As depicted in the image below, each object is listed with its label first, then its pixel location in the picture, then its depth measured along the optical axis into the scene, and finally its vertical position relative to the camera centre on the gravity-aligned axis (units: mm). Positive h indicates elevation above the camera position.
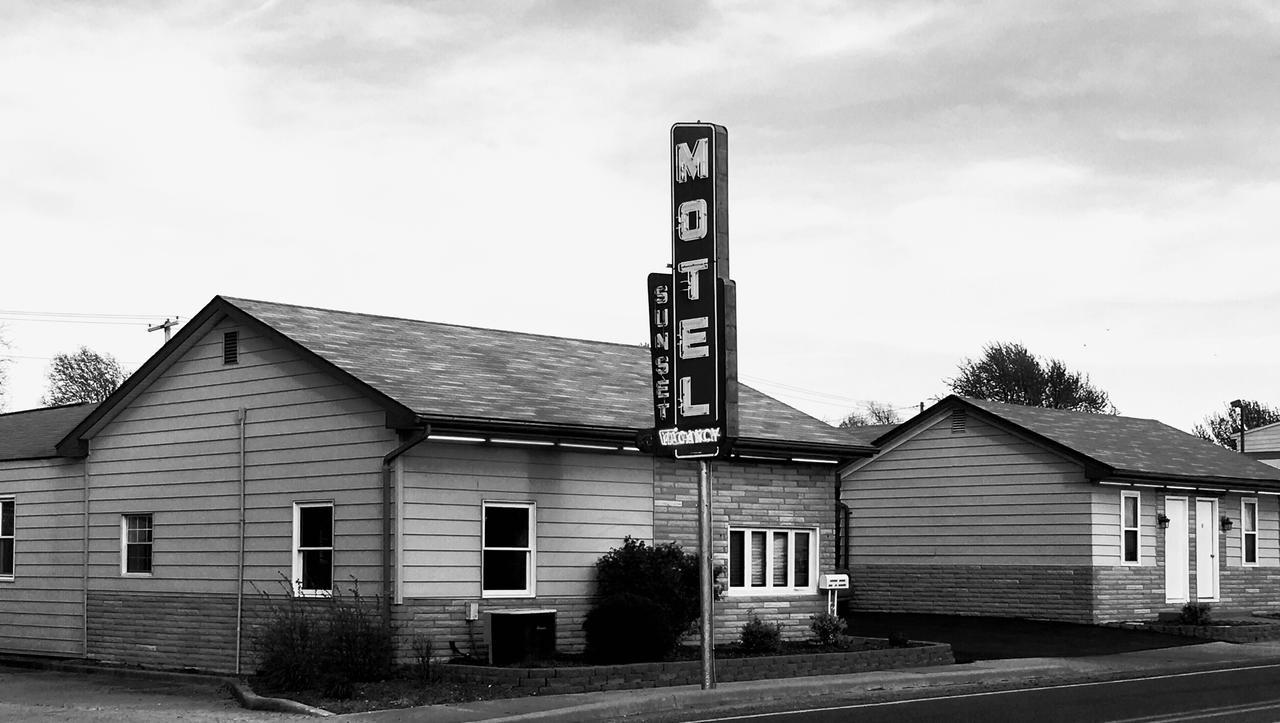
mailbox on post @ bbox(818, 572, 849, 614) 25344 -1522
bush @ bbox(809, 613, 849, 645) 24250 -2186
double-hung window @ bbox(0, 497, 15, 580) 26891 -823
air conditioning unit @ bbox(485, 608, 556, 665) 20219 -1926
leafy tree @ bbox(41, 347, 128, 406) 85750 +6508
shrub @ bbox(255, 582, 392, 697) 18594 -1993
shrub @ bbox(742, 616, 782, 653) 23328 -2278
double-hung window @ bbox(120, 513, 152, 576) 24172 -857
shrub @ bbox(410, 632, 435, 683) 19234 -2133
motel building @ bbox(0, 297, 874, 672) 20719 -30
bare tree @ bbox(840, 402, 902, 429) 121312 +6070
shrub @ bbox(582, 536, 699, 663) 21078 -1576
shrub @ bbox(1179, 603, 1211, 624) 30406 -2484
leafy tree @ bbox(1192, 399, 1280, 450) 104525 +4918
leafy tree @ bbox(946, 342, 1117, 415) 85562 +6113
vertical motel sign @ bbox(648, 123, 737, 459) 19547 +2362
